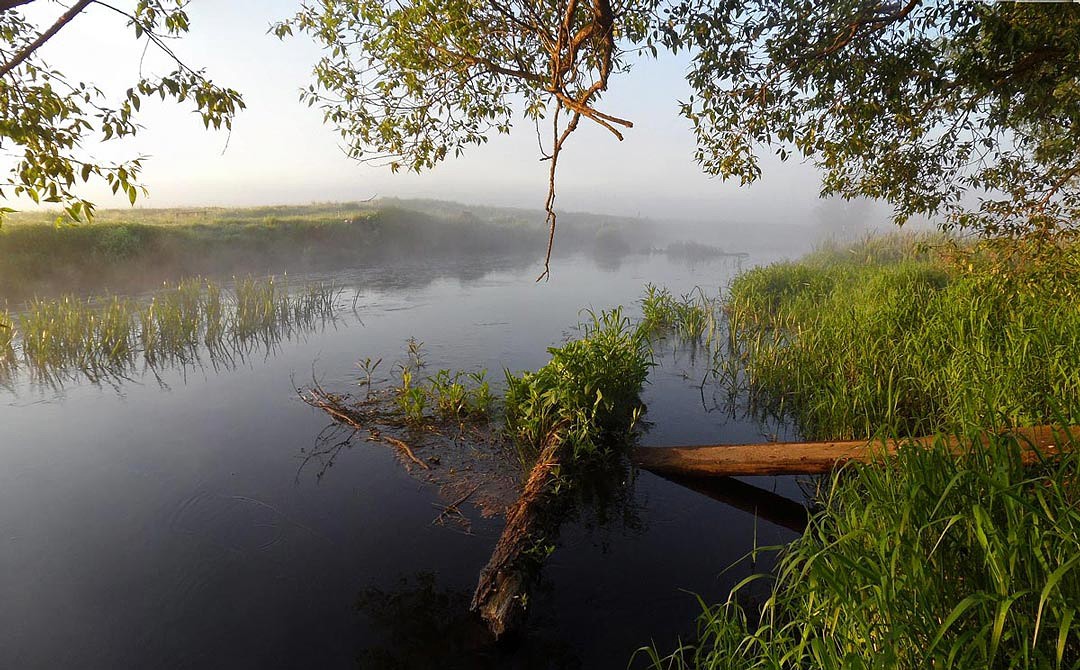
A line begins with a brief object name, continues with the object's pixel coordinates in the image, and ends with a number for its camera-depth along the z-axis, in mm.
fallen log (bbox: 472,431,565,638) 3287
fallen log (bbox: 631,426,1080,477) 3283
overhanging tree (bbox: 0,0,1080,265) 4816
